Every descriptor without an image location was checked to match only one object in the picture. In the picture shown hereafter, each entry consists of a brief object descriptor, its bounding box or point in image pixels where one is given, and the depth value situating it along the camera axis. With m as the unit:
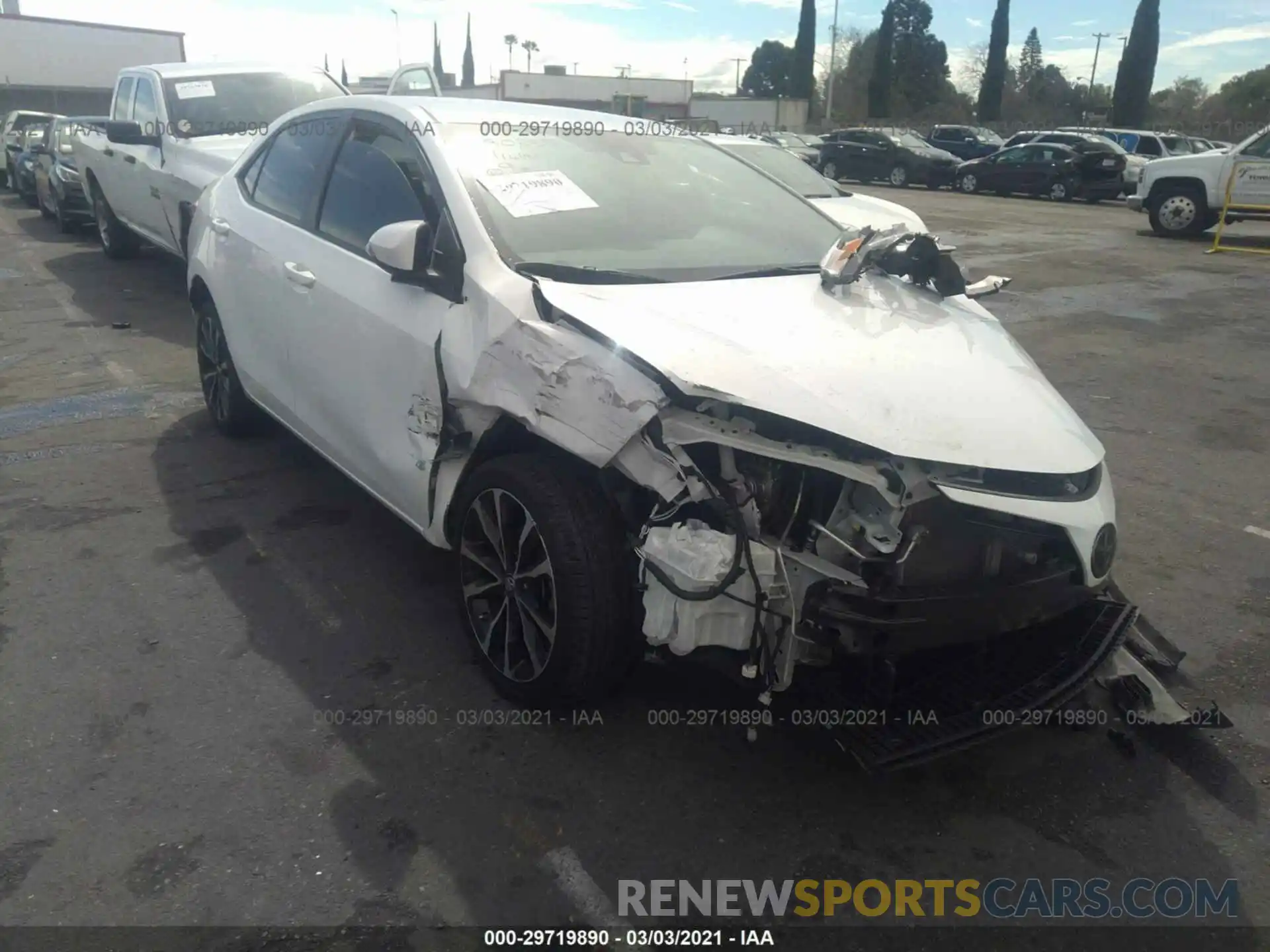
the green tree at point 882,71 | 54.81
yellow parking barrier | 14.45
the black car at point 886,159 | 26.94
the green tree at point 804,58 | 55.78
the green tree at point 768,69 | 79.81
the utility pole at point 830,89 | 50.19
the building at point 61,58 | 40.47
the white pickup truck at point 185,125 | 8.12
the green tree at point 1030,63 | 67.34
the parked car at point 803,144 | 28.73
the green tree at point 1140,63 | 43.16
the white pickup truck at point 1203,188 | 14.62
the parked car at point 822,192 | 8.74
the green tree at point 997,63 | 50.66
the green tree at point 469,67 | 91.31
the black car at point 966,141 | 32.06
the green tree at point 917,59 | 63.97
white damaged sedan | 2.51
